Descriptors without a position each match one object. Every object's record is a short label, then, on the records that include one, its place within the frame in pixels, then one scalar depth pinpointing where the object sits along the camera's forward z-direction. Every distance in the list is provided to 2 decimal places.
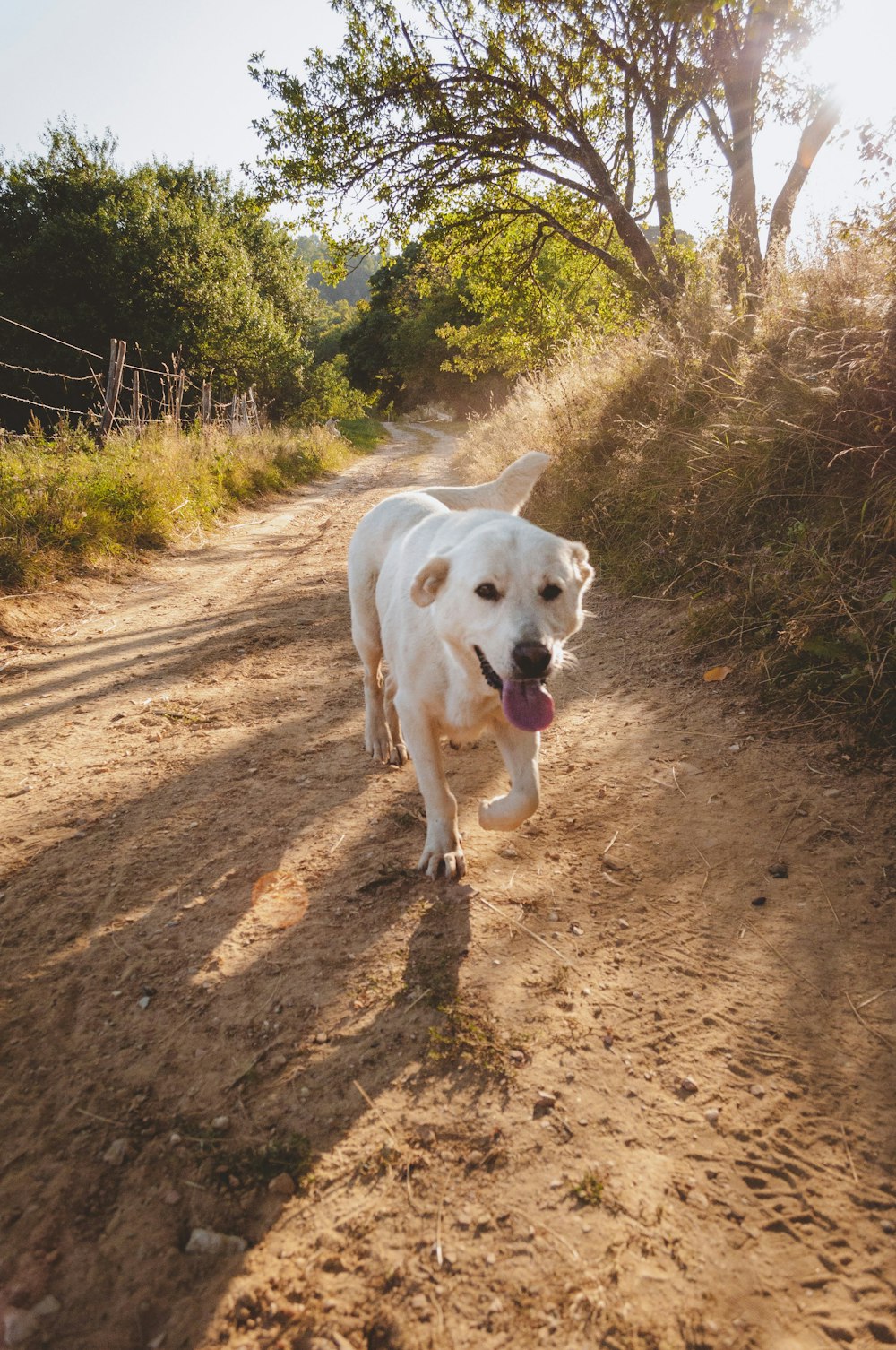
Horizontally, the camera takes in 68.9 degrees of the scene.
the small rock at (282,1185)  1.68
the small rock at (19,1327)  1.39
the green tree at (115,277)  21.17
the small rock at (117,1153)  1.75
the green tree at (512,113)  10.66
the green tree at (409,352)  41.72
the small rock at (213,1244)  1.56
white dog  2.50
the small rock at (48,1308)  1.44
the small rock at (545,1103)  1.90
